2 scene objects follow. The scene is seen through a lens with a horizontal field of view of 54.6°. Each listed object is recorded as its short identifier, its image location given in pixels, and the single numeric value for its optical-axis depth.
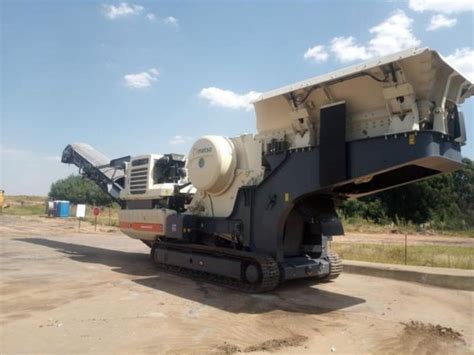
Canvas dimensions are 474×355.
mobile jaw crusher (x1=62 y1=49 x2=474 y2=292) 6.77
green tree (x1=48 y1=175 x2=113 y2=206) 85.57
